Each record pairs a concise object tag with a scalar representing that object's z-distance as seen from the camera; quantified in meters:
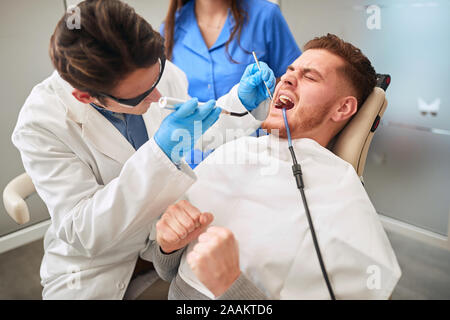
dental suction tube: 0.77
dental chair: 1.06
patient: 0.77
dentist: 0.71
